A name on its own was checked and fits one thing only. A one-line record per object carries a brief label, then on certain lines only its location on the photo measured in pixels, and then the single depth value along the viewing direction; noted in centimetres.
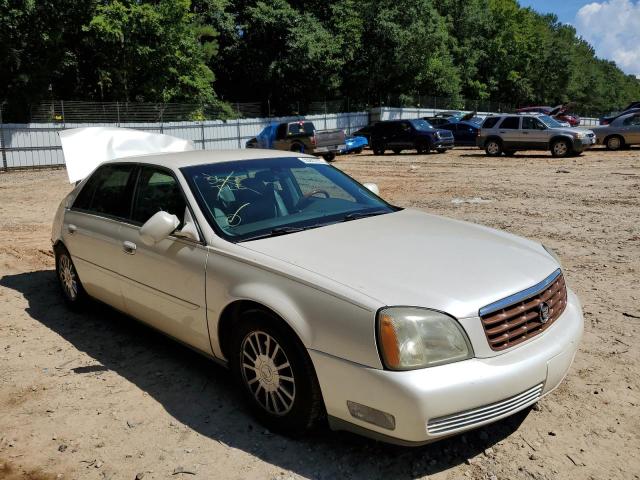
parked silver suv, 2050
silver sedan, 2206
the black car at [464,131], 2728
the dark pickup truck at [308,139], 2295
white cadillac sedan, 270
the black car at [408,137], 2439
